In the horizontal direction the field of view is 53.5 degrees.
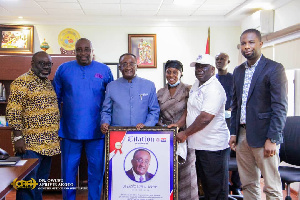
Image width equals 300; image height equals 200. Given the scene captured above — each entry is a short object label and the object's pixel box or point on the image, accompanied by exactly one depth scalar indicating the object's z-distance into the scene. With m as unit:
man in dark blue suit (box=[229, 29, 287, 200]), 2.05
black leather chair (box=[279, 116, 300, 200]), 2.93
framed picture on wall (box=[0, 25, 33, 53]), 5.97
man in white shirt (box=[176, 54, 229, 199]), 2.34
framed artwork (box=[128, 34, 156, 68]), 6.20
